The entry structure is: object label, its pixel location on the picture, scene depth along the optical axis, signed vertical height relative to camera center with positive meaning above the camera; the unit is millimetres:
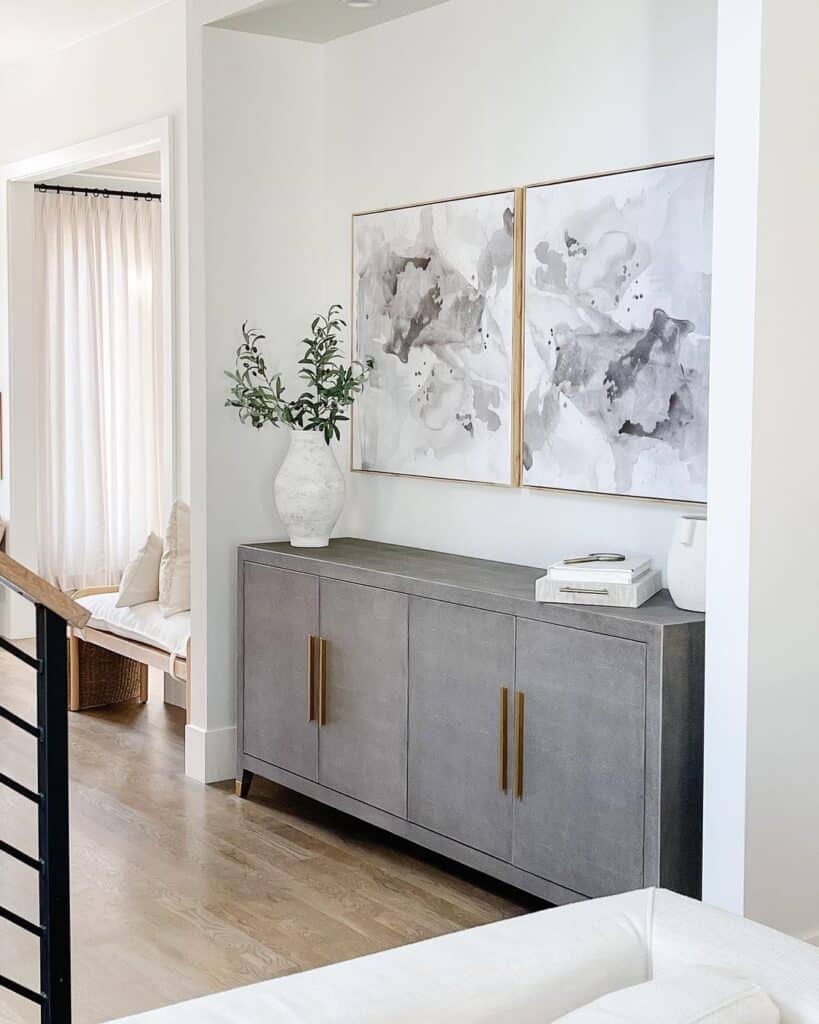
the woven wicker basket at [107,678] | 5568 -1185
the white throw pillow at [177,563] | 5129 -627
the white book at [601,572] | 3109 -397
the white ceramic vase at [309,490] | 4250 -274
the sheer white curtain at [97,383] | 7234 +120
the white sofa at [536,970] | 1364 -623
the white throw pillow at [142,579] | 5254 -703
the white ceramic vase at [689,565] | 3045 -372
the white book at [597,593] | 3082 -445
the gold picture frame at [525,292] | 3377 +313
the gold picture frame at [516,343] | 3822 +186
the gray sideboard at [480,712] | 2945 -805
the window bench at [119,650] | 4941 -965
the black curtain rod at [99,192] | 7228 +1199
